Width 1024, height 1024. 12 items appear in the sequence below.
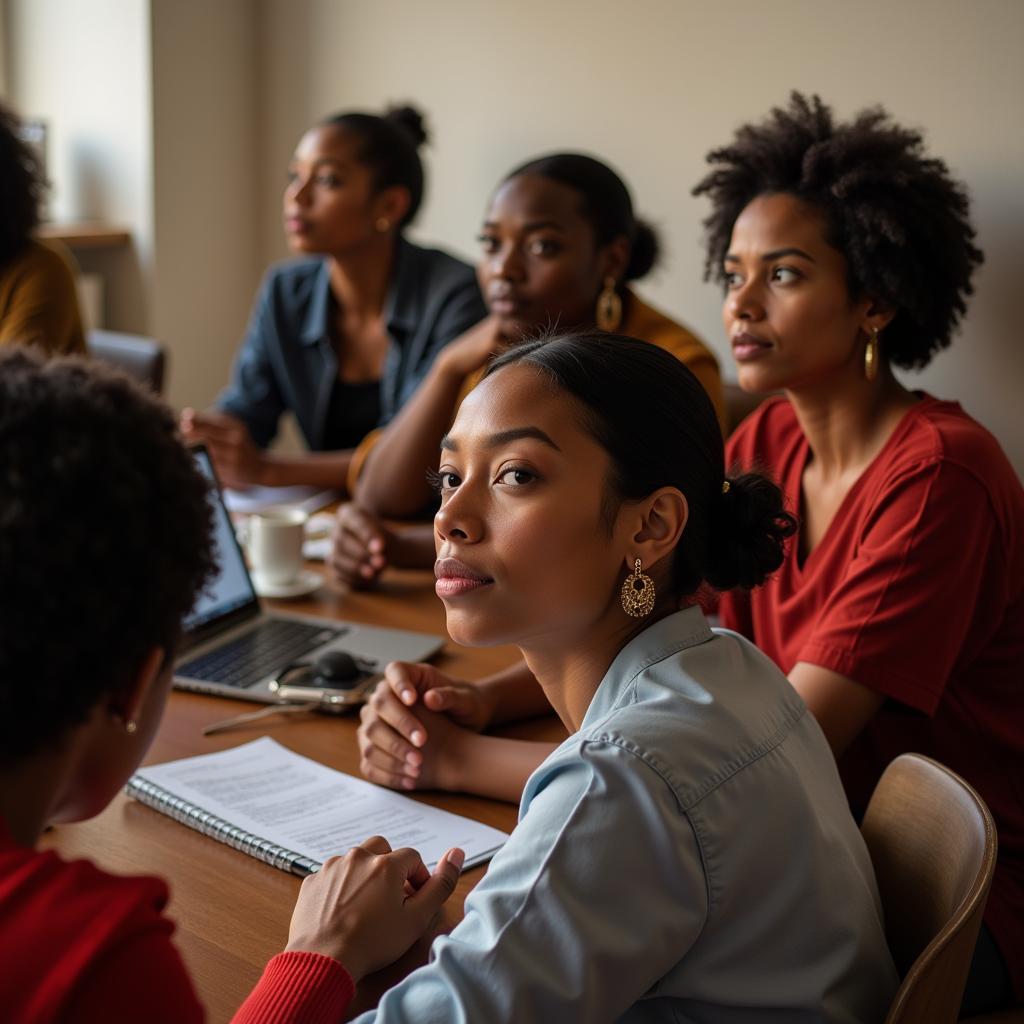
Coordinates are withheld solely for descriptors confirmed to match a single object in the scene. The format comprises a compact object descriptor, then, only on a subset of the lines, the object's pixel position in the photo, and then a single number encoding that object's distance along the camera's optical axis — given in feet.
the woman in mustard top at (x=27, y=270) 8.05
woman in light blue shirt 2.77
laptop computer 4.99
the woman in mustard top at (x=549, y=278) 7.38
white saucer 6.08
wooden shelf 11.50
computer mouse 4.85
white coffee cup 6.07
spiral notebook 3.78
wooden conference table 3.22
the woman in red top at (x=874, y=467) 4.65
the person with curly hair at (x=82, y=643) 2.07
